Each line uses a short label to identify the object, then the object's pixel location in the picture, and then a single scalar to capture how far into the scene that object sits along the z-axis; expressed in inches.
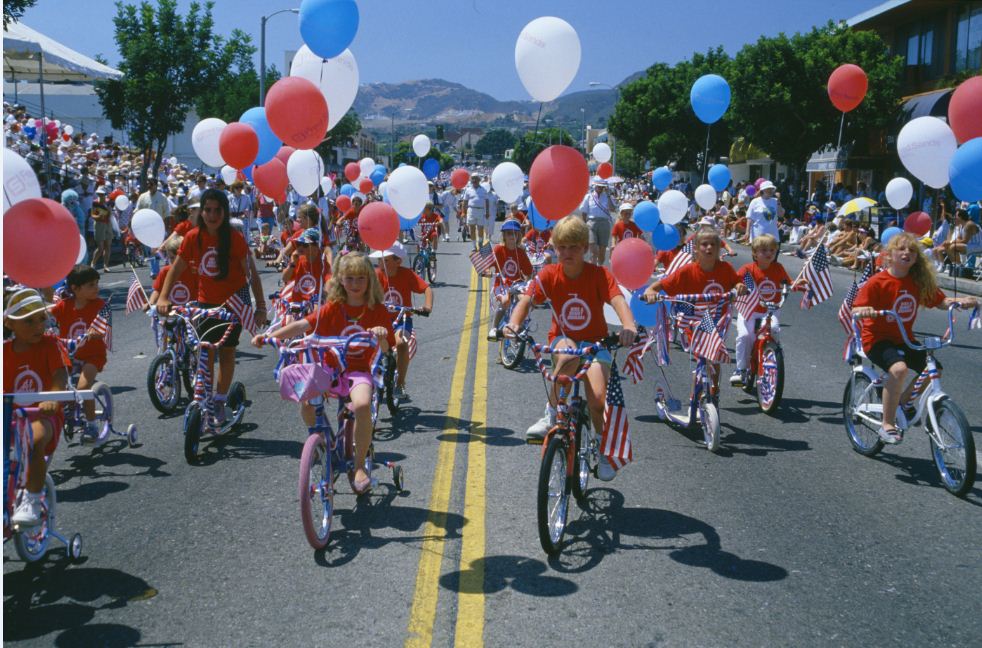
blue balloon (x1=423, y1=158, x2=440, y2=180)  1195.1
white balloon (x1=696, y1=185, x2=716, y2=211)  775.7
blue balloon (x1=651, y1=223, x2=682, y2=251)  487.5
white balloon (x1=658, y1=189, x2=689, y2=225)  567.5
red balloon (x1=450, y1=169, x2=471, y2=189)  1031.0
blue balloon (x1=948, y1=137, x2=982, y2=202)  308.7
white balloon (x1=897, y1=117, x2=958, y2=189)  359.9
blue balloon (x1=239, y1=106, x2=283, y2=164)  414.0
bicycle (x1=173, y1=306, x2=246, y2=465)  284.5
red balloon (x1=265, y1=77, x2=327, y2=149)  283.3
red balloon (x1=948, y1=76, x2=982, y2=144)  333.7
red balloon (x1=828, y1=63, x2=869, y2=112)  513.7
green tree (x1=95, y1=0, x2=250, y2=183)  1279.5
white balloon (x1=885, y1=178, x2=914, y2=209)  557.3
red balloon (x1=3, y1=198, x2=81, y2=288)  193.9
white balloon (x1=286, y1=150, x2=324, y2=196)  326.4
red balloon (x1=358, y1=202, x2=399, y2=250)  356.8
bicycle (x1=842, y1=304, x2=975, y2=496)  252.5
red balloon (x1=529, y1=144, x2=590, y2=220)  244.8
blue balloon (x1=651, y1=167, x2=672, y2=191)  813.9
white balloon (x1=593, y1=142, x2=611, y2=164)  922.1
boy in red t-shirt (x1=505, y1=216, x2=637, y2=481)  230.5
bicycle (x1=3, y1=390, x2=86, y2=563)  180.9
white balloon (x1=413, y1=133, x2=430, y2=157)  1053.2
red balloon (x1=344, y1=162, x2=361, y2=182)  1090.1
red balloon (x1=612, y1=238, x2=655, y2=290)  299.1
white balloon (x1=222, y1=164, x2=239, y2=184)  696.4
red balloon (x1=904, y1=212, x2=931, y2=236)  437.1
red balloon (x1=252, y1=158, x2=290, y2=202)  407.8
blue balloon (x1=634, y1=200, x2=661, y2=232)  505.7
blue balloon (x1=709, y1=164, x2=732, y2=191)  765.3
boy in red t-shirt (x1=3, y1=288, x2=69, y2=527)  201.9
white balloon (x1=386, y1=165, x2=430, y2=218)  414.3
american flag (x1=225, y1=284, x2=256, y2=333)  312.3
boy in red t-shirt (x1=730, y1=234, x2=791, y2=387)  361.7
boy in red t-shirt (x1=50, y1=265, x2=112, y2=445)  296.0
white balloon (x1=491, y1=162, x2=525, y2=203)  484.4
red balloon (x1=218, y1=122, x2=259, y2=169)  375.9
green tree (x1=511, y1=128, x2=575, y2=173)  4002.7
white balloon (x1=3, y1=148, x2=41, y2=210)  218.1
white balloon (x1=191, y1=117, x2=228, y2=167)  460.4
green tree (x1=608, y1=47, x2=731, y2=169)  2472.9
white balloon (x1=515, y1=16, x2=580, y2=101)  275.4
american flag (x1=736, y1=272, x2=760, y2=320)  360.8
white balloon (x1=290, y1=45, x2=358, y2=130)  343.0
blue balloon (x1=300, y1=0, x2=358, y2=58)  296.2
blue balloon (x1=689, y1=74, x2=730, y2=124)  514.0
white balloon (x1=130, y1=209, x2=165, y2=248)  431.2
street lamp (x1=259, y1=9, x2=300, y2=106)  1528.1
